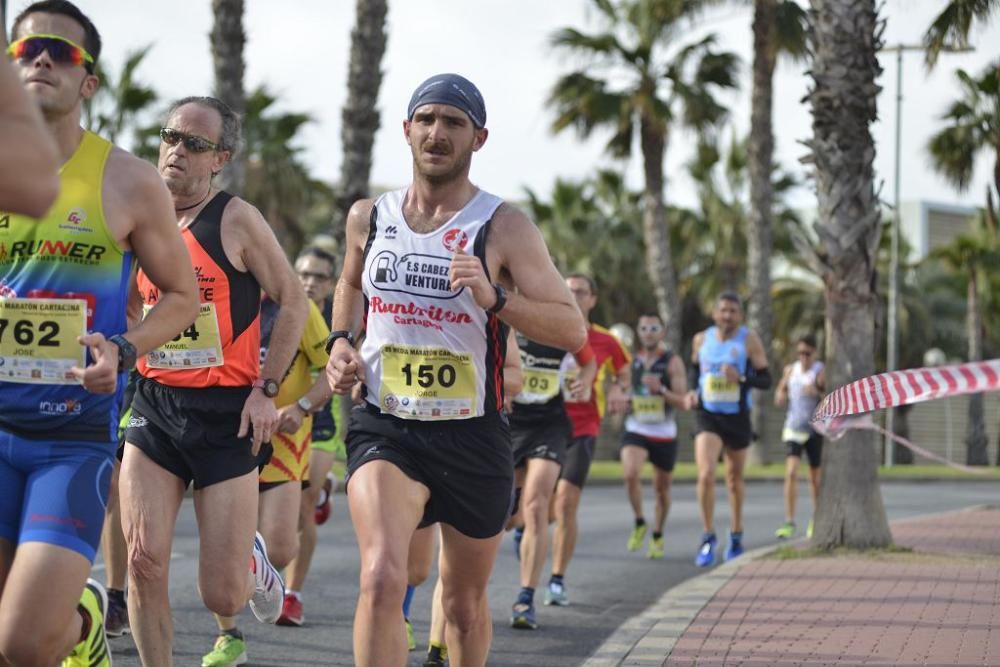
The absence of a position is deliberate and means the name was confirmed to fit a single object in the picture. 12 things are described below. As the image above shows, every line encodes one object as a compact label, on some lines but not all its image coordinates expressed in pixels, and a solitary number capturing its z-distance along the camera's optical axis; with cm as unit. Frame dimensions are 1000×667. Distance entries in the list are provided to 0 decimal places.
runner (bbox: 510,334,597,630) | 915
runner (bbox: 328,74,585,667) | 511
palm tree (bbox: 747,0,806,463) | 2892
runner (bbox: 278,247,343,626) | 881
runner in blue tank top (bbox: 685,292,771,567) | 1326
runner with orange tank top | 546
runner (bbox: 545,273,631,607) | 999
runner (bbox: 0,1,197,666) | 407
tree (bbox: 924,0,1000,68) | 1722
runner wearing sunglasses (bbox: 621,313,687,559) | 1382
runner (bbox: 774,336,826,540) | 1683
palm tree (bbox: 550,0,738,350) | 3133
